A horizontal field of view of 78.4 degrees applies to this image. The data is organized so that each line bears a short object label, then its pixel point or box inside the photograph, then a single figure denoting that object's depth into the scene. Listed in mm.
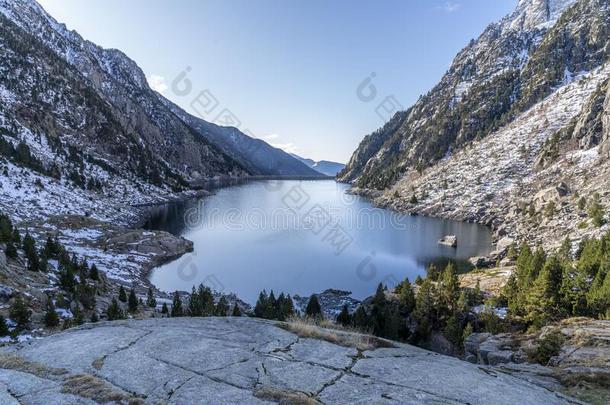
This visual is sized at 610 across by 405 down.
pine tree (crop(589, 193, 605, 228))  57731
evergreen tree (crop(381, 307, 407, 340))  32750
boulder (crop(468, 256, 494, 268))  60469
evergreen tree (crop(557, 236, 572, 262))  47528
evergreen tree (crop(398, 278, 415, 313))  38656
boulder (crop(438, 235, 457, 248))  74625
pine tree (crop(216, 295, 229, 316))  31188
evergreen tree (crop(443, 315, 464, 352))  31969
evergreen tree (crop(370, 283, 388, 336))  33156
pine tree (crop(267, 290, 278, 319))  33050
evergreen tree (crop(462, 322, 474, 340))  29648
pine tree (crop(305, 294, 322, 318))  35281
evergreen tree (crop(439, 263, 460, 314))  35812
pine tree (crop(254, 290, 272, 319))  33281
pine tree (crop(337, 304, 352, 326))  34334
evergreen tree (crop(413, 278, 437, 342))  35375
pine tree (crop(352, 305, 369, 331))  32156
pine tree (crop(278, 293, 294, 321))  33000
